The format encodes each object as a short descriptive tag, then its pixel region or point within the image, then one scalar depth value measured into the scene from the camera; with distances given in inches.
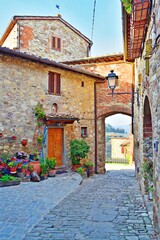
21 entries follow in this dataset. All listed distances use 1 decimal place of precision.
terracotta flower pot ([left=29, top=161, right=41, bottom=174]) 341.1
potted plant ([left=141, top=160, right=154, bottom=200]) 226.5
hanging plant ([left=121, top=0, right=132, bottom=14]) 176.9
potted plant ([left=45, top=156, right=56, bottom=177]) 366.3
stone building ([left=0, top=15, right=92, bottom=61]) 561.0
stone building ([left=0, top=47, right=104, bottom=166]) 347.9
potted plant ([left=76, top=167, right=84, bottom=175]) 414.0
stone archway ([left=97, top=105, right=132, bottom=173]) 481.3
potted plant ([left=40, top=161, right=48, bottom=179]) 346.3
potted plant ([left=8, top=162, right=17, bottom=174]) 314.0
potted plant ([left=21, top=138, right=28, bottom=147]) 358.7
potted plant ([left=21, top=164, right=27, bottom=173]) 326.6
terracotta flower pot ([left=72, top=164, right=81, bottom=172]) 428.9
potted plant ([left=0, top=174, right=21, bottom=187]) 290.5
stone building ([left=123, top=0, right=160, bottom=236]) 132.7
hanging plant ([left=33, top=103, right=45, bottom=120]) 382.0
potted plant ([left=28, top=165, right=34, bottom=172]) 332.4
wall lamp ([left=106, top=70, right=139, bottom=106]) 279.3
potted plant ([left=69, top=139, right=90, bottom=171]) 418.9
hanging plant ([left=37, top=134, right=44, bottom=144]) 381.2
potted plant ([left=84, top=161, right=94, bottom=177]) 444.1
